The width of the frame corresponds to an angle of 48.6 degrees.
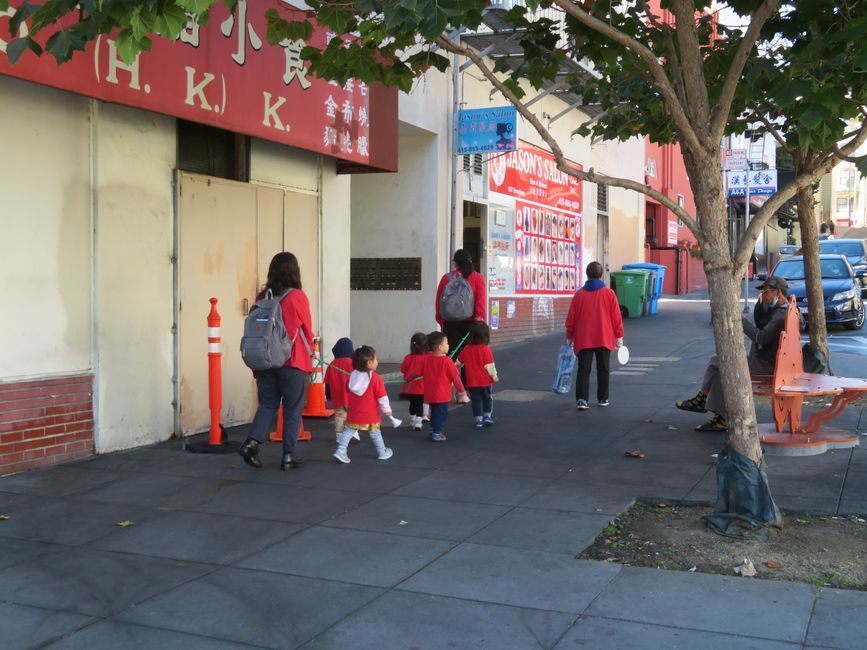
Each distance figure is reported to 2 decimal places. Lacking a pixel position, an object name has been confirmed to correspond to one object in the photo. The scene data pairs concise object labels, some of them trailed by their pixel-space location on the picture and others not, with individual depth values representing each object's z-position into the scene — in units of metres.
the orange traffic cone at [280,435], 9.20
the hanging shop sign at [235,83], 7.37
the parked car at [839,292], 19.56
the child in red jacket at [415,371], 9.32
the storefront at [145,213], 7.57
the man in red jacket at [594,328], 10.94
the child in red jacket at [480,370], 9.65
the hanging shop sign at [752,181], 20.25
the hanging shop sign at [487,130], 14.27
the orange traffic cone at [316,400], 10.47
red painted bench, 7.95
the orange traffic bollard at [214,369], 8.55
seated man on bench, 8.77
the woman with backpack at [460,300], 10.91
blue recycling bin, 23.42
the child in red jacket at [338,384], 8.60
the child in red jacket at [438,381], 9.12
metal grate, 15.18
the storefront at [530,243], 17.64
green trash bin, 22.70
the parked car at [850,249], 27.44
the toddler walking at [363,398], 8.12
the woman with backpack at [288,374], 7.82
